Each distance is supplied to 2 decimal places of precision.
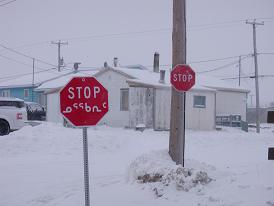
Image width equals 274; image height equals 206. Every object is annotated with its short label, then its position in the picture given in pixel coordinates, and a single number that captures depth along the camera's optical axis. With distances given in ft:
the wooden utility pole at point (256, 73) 112.44
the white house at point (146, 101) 84.23
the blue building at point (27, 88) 160.97
